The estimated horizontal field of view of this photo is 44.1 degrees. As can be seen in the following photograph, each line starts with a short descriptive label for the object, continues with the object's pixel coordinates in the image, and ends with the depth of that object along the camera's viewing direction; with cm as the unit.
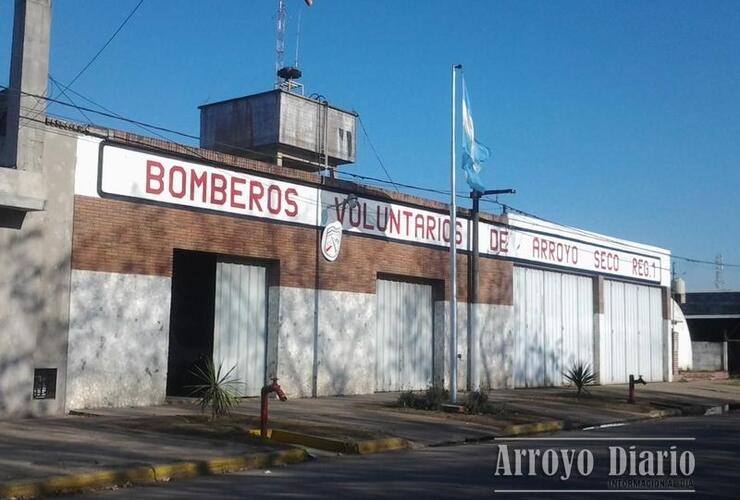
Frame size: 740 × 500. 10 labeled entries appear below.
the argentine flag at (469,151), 2259
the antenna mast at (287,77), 3209
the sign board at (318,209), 1891
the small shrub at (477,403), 2056
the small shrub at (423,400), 2089
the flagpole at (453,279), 2112
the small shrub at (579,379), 2672
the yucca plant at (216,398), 1608
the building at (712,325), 4809
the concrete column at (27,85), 1683
